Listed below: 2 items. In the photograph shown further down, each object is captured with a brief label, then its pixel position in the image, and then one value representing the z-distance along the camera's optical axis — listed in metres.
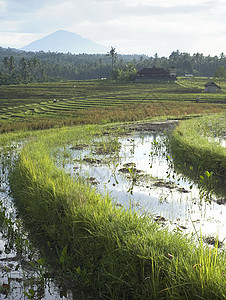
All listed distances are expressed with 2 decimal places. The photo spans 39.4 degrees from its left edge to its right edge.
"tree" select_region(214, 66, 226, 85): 67.44
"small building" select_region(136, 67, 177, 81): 71.50
